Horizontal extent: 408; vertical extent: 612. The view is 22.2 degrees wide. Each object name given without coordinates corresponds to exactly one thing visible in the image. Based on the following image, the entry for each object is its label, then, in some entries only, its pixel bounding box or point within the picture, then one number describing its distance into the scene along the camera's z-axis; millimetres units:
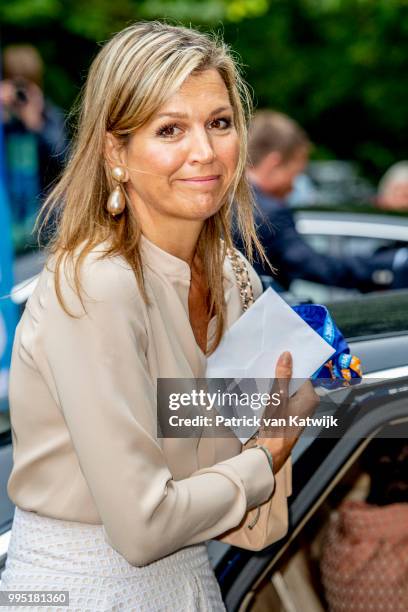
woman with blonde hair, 1617
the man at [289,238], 5023
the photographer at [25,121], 6836
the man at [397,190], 7234
